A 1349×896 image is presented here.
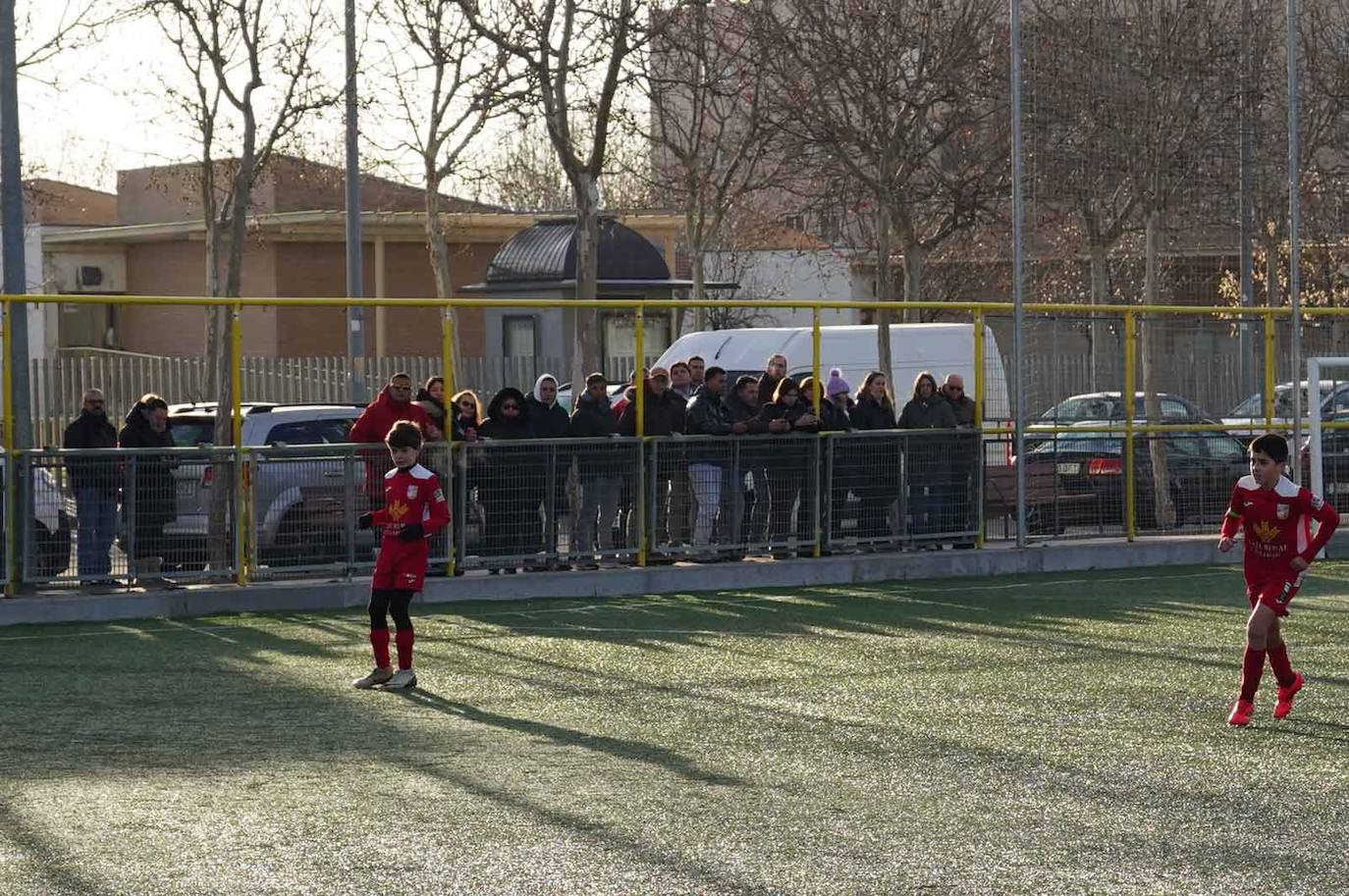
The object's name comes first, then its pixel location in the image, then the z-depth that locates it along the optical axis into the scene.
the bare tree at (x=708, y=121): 24.62
